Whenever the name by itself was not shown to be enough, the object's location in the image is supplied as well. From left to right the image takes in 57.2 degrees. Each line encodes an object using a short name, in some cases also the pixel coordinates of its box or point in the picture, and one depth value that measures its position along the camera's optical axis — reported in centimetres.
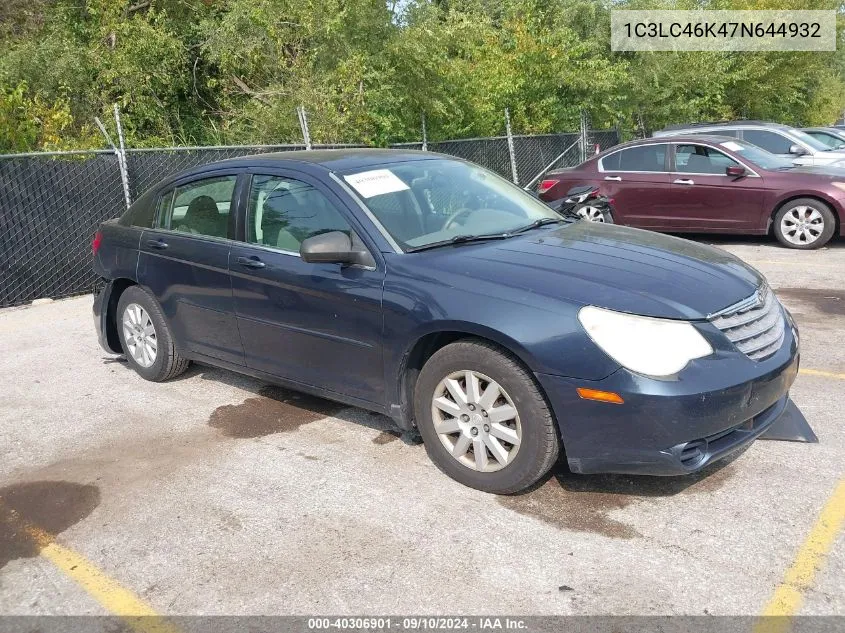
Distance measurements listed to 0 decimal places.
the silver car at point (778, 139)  1302
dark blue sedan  332
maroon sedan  977
